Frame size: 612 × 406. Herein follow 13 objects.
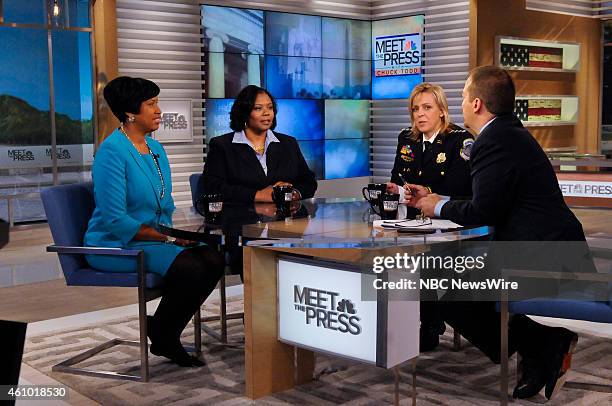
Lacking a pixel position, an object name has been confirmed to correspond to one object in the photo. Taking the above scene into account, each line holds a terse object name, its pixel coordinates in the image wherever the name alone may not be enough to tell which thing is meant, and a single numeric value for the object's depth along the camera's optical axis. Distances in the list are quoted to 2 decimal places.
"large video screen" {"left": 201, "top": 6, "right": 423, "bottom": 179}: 8.71
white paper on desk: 2.91
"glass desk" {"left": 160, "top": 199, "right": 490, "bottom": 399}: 2.82
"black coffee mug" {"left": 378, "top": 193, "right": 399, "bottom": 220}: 3.12
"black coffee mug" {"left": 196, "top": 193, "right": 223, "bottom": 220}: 3.31
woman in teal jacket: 3.49
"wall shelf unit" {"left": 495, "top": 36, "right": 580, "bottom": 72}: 9.09
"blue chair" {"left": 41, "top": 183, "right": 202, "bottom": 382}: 3.39
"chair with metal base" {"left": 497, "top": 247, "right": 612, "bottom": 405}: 2.80
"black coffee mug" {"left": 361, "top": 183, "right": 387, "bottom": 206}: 3.29
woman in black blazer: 4.11
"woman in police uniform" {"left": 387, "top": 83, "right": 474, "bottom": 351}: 3.84
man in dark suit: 2.92
